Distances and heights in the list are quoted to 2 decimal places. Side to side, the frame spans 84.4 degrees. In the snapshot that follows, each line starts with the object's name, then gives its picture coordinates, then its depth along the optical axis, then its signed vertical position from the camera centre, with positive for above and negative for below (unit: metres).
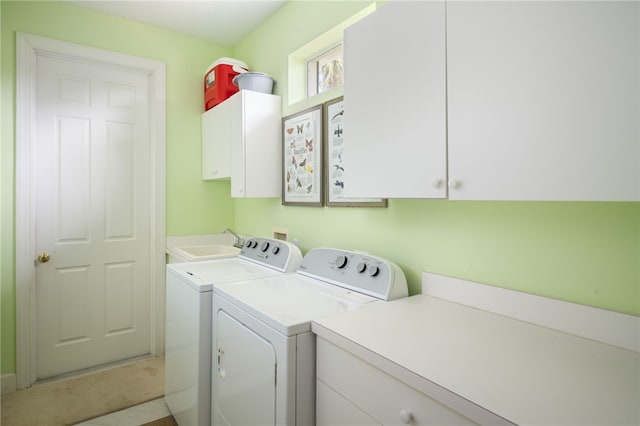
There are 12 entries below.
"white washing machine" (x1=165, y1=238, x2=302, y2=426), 1.69 -0.53
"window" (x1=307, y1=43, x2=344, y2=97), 2.20 +0.92
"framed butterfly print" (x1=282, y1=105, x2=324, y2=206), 2.09 +0.33
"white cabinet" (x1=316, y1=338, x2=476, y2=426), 0.84 -0.50
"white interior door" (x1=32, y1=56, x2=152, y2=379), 2.48 -0.02
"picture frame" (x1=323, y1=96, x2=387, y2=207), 1.92 +0.31
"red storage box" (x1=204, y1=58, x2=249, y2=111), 2.70 +1.04
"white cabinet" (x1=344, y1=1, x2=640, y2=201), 0.75 +0.30
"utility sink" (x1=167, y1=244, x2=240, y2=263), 2.48 -0.32
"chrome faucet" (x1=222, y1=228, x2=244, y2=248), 2.86 -0.26
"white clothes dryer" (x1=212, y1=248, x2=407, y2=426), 1.16 -0.43
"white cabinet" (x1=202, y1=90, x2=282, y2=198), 2.33 +0.46
